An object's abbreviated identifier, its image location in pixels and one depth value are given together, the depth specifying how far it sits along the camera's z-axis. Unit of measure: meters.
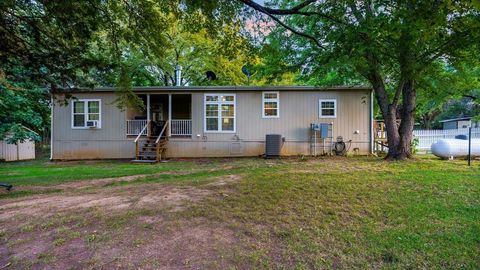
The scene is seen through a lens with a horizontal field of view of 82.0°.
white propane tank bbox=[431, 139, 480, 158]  9.70
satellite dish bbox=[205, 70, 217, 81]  15.54
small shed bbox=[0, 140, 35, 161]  14.62
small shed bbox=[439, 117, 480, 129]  25.36
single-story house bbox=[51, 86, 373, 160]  12.07
